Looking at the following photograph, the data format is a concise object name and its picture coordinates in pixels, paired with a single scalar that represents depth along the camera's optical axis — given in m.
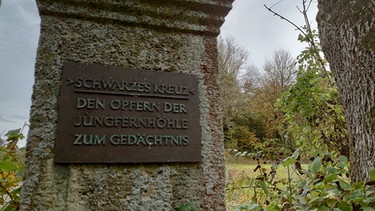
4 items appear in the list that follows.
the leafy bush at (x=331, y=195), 1.28
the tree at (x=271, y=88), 18.38
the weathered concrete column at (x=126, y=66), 1.29
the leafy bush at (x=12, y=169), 1.51
